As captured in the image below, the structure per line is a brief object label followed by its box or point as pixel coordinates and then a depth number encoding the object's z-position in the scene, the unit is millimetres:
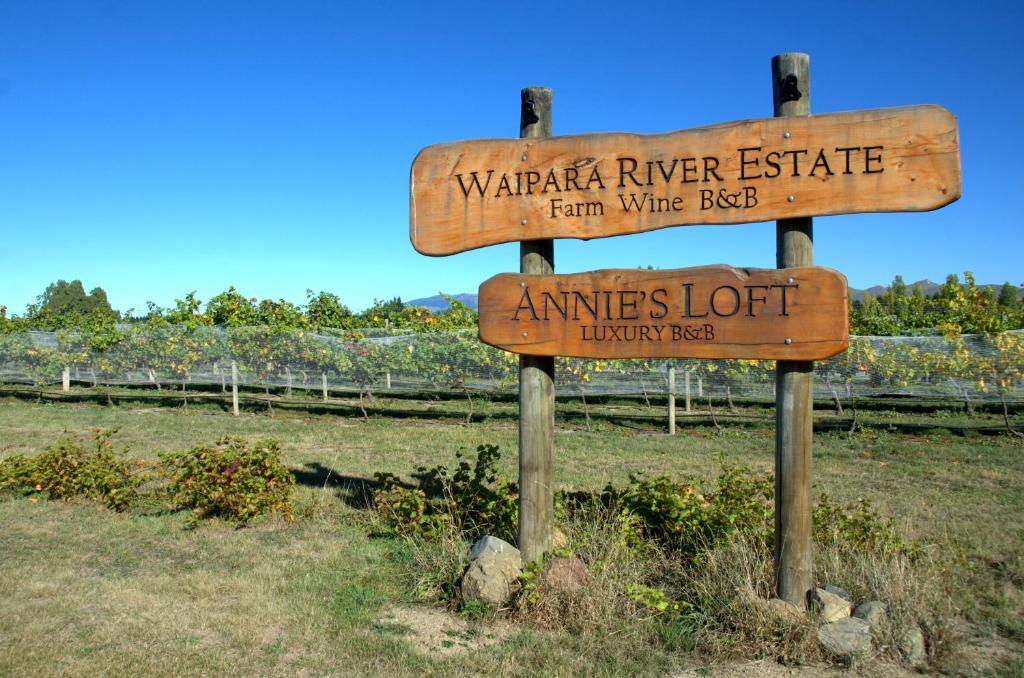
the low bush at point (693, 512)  4879
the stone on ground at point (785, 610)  3838
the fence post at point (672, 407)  13302
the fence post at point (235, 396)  17016
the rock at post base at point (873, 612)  3816
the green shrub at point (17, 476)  7391
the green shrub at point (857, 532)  4684
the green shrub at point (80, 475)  7035
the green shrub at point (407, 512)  5418
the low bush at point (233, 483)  6316
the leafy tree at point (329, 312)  21359
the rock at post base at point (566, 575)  4219
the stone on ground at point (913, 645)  3674
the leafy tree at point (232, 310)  19594
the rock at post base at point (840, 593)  4074
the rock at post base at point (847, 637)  3678
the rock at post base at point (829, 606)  3908
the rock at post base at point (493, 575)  4332
